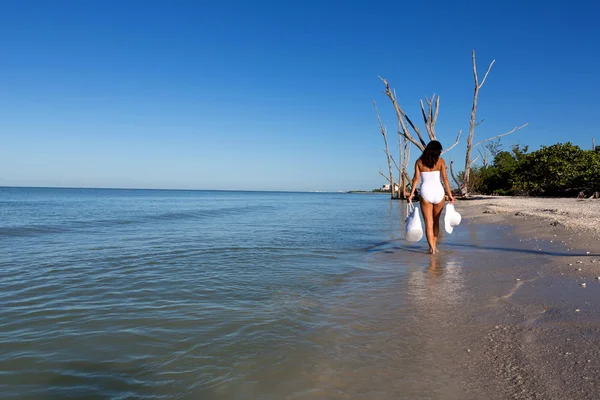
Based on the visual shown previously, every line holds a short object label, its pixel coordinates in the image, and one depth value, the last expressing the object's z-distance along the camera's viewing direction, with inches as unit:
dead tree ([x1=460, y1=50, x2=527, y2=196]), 838.2
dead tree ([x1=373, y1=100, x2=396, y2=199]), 1566.7
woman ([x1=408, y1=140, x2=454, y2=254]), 269.7
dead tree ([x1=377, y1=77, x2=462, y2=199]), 815.7
